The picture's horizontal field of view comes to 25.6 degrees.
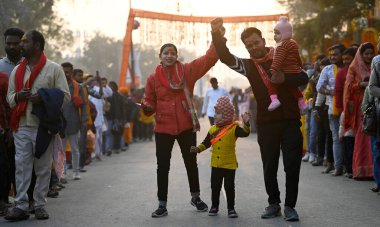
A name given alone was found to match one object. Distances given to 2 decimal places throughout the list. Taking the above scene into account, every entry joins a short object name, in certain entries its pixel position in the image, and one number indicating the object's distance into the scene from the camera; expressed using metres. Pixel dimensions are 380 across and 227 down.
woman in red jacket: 9.05
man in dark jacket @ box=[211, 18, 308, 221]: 8.45
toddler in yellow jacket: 8.74
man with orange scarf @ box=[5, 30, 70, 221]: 8.87
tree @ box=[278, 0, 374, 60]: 19.84
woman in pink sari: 11.65
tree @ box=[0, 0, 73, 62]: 21.97
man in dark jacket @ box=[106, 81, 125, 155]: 21.50
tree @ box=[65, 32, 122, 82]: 104.00
